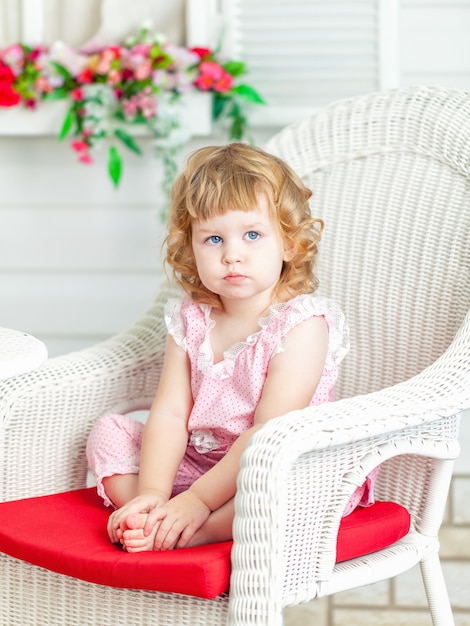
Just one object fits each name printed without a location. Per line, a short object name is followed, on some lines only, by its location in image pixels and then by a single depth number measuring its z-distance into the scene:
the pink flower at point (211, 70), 3.95
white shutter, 3.99
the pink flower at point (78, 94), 4.01
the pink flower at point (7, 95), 4.08
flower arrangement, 3.97
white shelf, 4.13
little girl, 2.61
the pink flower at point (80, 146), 4.05
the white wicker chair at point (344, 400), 2.17
